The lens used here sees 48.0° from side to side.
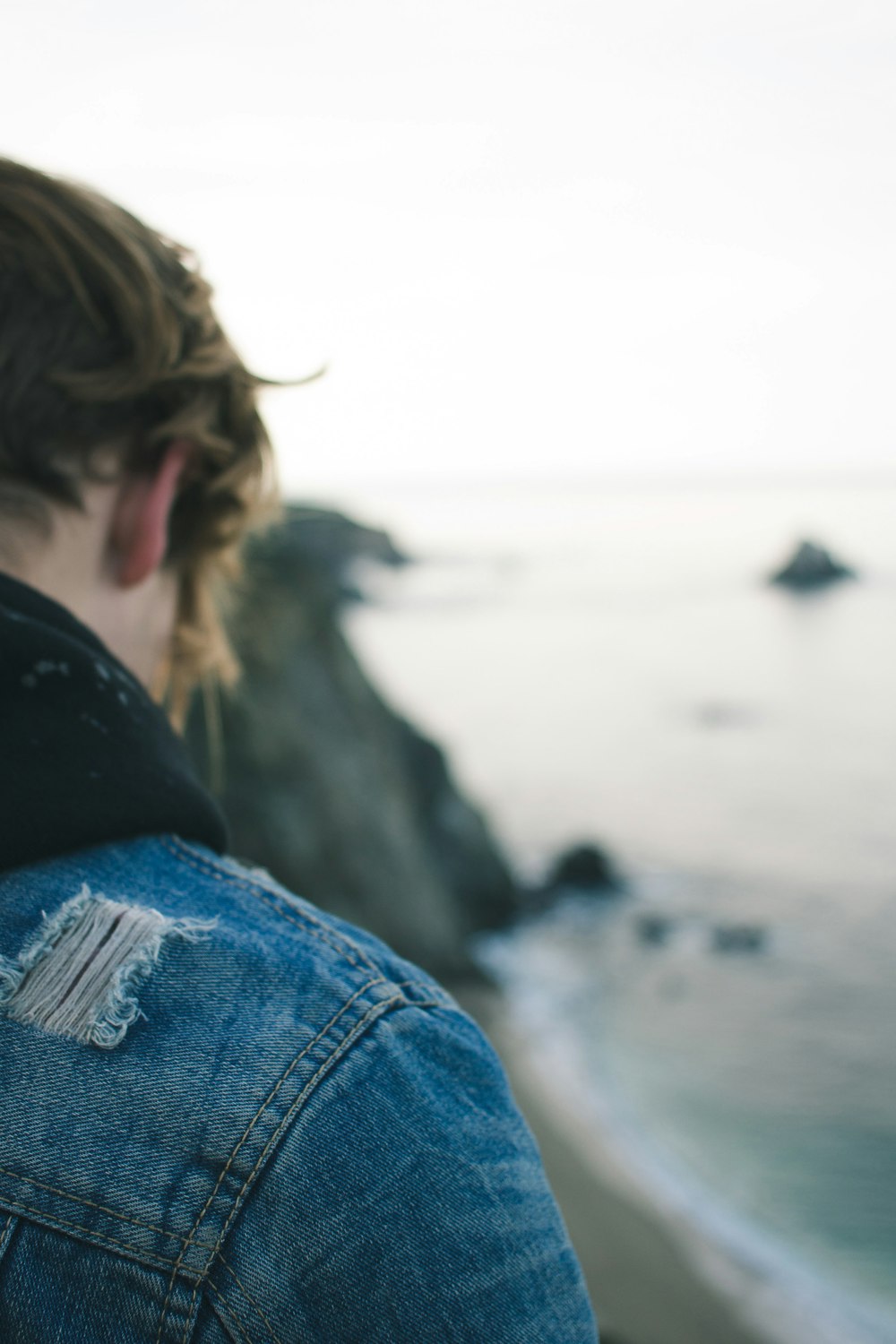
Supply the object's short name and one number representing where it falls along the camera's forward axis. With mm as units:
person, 1049
